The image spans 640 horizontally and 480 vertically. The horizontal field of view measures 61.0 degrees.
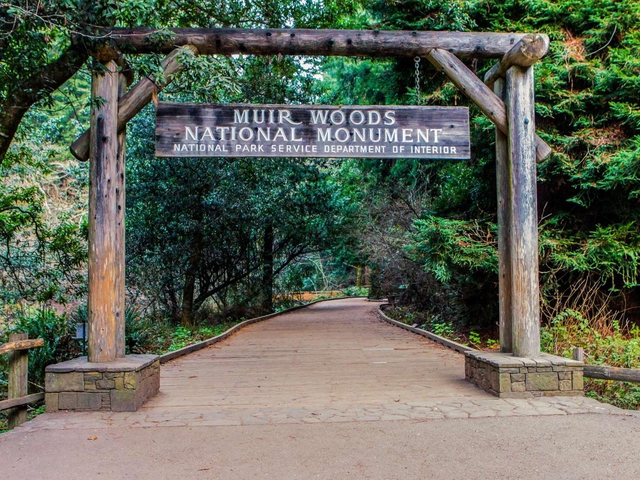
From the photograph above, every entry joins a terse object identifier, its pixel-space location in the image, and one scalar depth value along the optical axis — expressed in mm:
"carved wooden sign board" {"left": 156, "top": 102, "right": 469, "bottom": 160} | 6141
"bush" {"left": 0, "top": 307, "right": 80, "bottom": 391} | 7677
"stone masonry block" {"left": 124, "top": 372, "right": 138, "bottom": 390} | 5426
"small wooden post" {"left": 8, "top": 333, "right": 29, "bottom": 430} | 5297
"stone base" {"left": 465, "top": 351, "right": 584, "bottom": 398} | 5699
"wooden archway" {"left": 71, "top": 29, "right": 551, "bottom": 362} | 5746
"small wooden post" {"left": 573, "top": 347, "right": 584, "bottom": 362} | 5859
